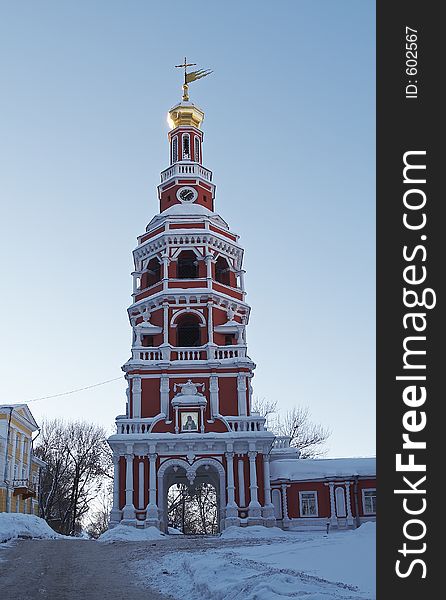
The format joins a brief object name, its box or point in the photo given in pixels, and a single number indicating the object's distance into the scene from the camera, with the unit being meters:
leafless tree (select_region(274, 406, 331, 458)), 48.50
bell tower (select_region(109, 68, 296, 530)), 29.91
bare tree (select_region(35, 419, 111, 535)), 51.75
